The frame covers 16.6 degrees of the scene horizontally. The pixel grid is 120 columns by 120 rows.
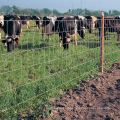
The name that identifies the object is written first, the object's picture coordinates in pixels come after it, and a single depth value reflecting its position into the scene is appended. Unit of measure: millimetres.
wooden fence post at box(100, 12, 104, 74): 11801
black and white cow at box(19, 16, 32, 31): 33284
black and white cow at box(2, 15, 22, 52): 15899
